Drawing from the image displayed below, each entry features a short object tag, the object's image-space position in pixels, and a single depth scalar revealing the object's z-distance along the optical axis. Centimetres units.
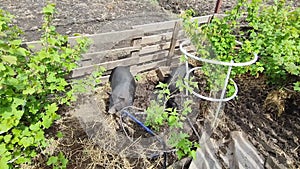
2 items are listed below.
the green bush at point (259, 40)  296
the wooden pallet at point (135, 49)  321
